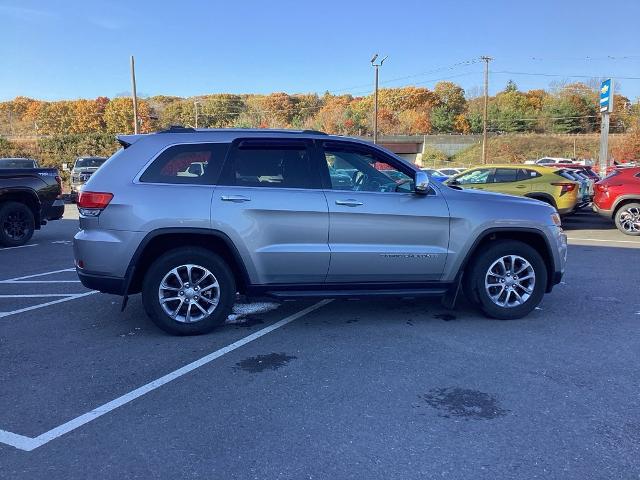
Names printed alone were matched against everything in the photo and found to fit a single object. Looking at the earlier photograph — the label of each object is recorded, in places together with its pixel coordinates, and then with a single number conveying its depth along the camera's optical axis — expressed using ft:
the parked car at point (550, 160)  147.95
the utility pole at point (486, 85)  161.38
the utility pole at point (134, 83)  125.94
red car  42.01
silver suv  16.30
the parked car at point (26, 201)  36.11
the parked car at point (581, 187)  45.78
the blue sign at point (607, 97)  69.97
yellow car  44.39
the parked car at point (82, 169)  81.76
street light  128.77
